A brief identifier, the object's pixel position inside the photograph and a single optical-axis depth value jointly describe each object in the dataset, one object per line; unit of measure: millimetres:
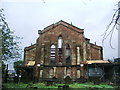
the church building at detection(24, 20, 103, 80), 17748
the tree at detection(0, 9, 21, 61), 8317
